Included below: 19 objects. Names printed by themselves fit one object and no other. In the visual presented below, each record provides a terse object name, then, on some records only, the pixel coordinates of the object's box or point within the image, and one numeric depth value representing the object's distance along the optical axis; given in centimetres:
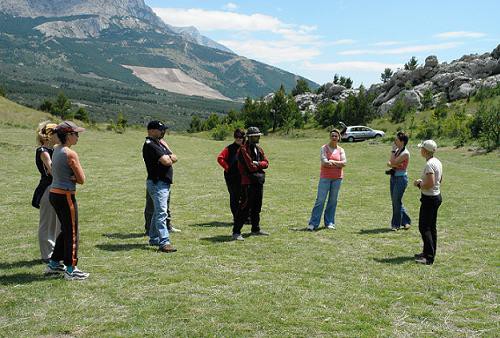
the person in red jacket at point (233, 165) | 999
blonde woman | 771
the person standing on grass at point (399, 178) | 1079
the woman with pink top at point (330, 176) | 1065
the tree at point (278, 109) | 7188
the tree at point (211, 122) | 9041
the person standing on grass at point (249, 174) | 969
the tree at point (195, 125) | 9850
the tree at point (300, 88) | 10646
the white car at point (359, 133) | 4969
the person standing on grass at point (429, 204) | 809
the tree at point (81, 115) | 8877
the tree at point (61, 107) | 8819
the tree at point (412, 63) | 9718
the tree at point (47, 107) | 9200
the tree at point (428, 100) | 6206
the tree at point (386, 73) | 12727
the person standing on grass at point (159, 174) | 854
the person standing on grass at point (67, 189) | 680
